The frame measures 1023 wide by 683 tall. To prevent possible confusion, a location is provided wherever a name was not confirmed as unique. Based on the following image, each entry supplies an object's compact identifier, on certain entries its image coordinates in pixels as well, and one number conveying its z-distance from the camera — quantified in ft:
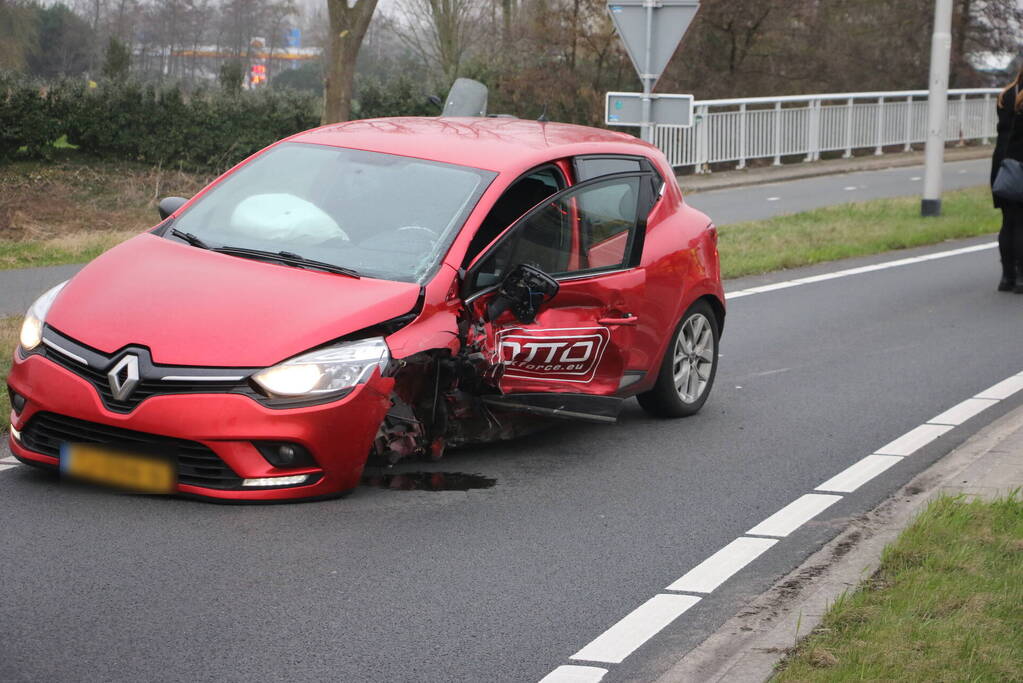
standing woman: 41.39
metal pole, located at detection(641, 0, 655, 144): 47.42
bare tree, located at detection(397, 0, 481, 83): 124.06
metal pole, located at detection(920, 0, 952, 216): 59.82
